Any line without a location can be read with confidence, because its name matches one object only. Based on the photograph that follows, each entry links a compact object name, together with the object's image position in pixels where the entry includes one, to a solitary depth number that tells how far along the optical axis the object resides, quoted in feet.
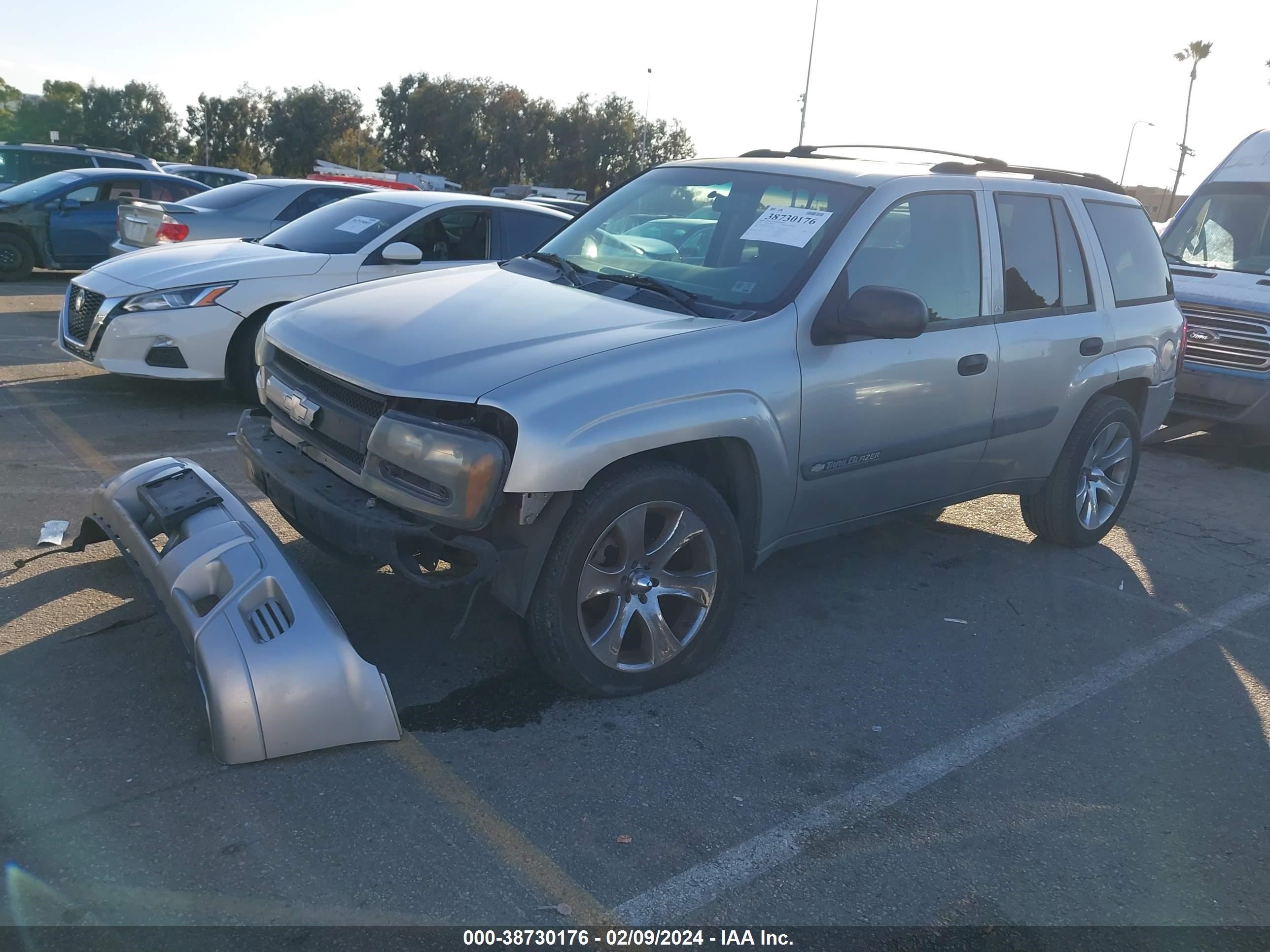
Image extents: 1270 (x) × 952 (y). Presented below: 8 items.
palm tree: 207.51
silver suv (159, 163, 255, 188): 61.77
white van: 27.86
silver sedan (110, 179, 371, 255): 32.60
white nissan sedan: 22.53
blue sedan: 42.68
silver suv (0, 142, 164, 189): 52.31
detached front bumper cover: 9.82
